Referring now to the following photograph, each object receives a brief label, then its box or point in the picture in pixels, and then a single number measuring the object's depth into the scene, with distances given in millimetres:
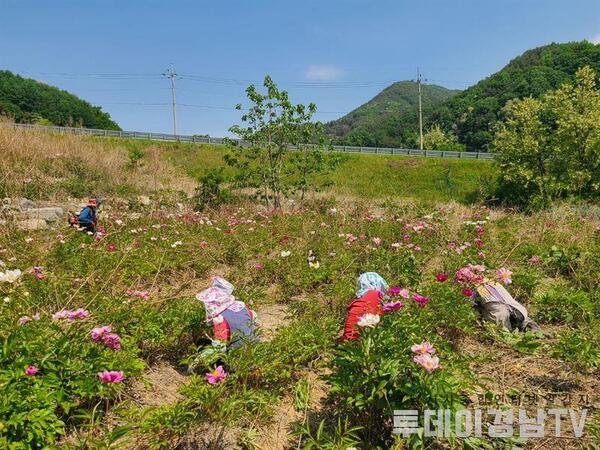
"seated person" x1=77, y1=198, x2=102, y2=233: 7242
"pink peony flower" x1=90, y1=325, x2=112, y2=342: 2350
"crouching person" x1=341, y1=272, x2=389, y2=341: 3341
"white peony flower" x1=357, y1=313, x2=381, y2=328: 2248
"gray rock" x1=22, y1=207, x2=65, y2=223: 8120
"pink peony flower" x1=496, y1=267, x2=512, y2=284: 3430
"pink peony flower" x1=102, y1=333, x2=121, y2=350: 2367
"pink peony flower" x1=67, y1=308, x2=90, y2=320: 2477
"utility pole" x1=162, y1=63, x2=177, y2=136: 45706
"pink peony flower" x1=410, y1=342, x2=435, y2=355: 2090
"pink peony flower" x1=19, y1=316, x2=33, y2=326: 2356
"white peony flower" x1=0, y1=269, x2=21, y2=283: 2496
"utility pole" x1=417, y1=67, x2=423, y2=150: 43800
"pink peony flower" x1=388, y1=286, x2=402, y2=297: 2995
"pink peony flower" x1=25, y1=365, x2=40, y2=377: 2049
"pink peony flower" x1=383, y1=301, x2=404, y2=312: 2432
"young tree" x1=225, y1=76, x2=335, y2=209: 13523
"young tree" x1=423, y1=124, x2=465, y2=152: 52969
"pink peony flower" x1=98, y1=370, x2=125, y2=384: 2184
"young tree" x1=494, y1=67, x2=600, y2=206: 19953
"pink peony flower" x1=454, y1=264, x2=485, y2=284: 3523
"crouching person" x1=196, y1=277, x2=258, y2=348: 3254
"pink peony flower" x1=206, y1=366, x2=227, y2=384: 2402
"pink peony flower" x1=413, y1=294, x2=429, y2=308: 2777
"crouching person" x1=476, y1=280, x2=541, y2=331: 3943
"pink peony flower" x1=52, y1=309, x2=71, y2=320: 2475
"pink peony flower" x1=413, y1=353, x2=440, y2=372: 2027
